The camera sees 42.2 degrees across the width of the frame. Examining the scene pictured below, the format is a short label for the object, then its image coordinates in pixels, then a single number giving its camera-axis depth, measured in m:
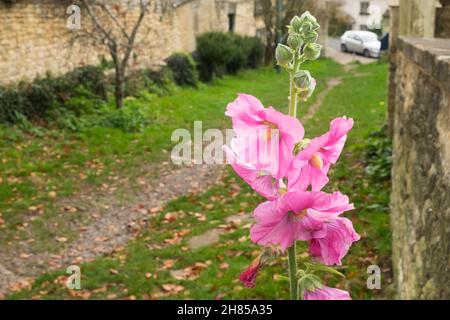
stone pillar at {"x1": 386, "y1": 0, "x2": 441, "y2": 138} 5.91
